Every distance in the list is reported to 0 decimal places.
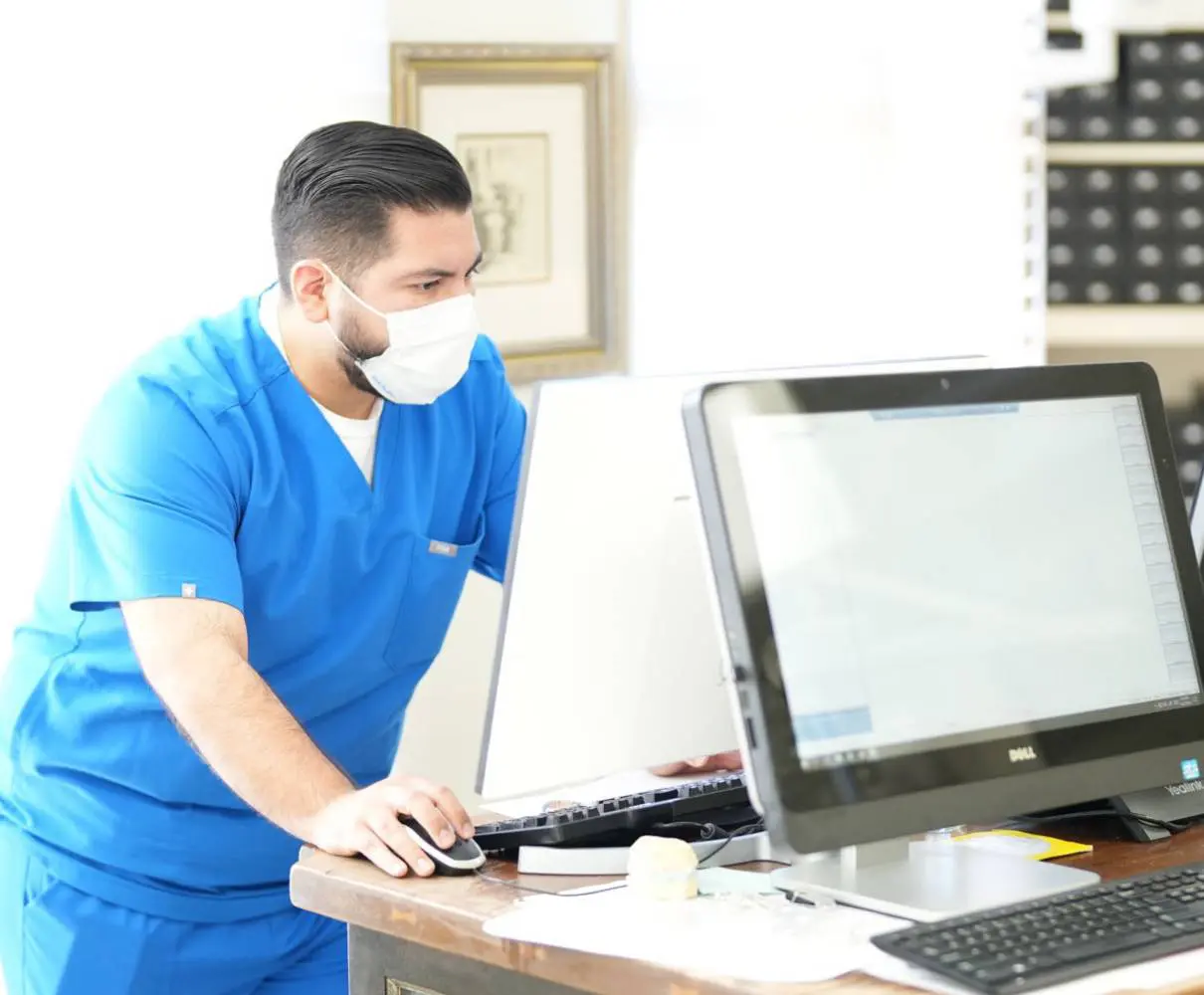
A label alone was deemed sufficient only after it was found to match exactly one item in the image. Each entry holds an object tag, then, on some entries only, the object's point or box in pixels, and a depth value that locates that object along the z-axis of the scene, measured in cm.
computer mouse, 324
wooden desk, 304
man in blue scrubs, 374
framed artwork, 487
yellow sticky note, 330
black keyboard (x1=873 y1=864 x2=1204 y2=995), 293
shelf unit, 513
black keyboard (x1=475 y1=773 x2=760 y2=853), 328
